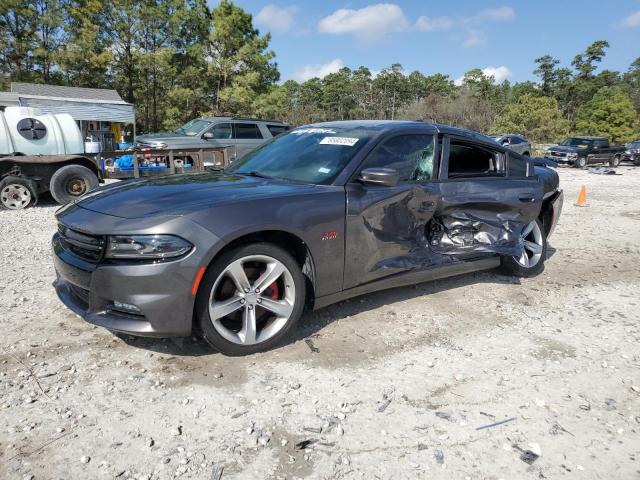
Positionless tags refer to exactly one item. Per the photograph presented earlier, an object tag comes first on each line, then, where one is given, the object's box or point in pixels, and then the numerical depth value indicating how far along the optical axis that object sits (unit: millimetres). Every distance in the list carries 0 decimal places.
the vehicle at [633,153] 28364
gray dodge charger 2707
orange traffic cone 11341
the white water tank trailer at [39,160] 8531
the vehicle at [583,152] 24703
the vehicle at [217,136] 12586
